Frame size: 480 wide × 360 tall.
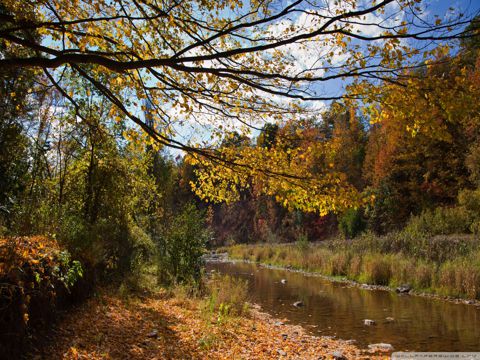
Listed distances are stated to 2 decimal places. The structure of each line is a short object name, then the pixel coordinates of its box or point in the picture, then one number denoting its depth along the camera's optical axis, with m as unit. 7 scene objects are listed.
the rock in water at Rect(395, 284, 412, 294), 12.81
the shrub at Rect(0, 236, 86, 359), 3.81
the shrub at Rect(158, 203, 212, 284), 11.37
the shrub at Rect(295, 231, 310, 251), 22.76
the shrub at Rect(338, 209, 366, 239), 28.73
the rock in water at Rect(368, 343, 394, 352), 6.98
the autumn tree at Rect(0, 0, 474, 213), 4.24
